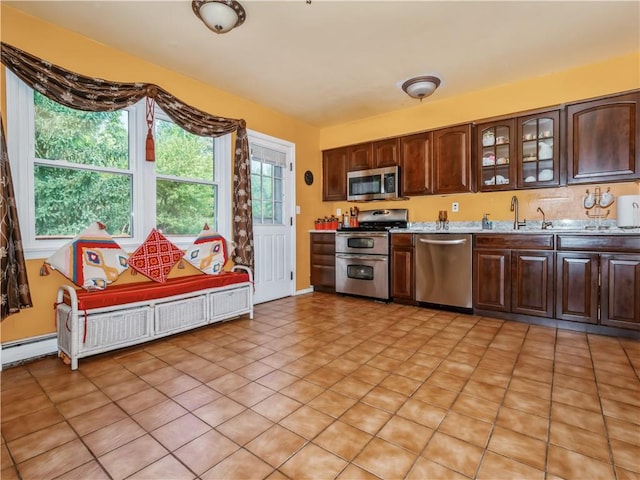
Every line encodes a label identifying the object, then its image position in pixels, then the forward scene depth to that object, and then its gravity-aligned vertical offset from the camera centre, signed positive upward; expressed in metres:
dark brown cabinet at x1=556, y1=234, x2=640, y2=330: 2.73 -0.41
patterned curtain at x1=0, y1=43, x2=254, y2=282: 2.28 +1.14
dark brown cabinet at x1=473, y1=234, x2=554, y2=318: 3.11 -0.40
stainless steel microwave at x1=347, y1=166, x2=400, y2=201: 4.32 +0.71
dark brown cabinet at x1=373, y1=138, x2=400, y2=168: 4.38 +1.13
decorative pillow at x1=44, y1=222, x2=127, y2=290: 2.38 -0.18
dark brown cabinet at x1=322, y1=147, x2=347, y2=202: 4.92 +0.94
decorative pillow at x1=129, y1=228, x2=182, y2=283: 2.81 -0.19
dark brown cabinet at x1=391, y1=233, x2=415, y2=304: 3.94 -0.42
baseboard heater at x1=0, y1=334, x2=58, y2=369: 2.29 -0.84
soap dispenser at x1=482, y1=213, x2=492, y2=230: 3.82 +0.12
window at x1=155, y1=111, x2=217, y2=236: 3.21 +0.58
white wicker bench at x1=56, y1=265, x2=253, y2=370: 2.27 -0.64
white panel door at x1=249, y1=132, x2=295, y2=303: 4.18 +0.27
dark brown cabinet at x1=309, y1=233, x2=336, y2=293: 4.68 -0.40
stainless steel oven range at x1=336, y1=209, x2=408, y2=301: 4.14 -0.29
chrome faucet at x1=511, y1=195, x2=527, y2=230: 3.61 +0.15
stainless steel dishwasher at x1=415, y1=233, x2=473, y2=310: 3.53 -0.40
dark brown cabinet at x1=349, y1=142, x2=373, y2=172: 4.64 +1.15
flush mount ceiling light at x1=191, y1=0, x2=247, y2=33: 2.18 +1.54
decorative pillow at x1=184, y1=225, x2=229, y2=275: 3.22 -0.18
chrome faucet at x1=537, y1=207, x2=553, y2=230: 3.45 +0.10
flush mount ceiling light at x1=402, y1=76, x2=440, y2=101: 3.34 +1.56
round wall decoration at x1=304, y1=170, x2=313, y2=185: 4.90 +0.88
